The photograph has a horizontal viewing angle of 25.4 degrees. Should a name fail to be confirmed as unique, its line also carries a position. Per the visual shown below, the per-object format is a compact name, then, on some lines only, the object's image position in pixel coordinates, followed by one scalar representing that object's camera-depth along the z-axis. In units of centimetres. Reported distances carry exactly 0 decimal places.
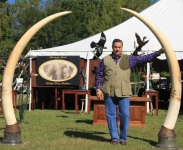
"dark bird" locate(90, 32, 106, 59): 1101
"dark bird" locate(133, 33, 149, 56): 706
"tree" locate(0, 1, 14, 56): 3598
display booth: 1270
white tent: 1225
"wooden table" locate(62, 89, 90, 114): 1139
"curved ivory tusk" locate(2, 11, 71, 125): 633
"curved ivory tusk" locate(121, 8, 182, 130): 612
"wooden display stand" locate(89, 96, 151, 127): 886
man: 624
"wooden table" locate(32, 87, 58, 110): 1298
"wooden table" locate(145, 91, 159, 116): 1132
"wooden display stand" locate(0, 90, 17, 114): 1126
